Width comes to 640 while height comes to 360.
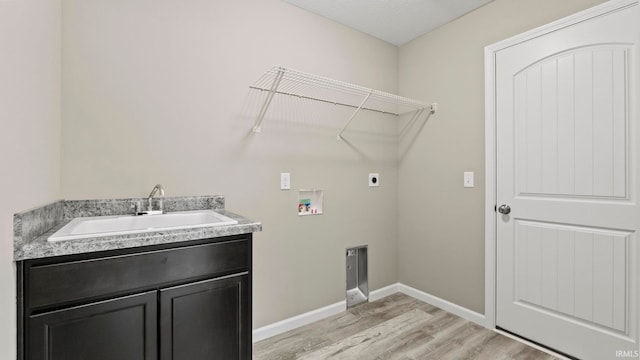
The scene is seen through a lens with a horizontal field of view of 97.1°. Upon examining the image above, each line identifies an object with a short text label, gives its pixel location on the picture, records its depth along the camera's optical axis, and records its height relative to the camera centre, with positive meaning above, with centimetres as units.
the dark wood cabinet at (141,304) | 96 -49
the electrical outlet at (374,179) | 262 -1
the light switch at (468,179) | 223 -1
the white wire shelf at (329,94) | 188 +67
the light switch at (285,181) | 210 -2
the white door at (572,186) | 155 -5
